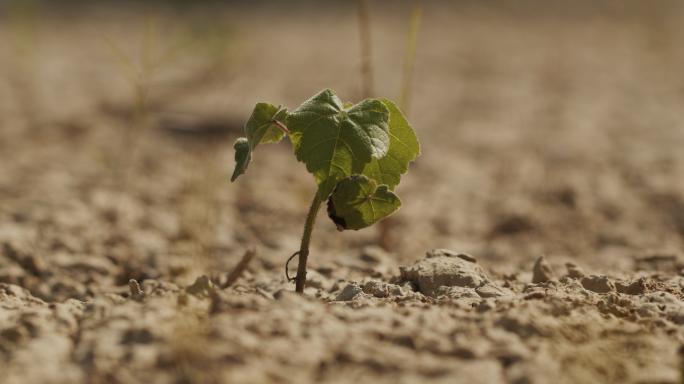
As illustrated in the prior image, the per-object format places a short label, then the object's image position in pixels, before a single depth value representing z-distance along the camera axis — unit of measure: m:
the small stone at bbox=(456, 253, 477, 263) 0.75
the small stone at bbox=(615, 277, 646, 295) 0.71
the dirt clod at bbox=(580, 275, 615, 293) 0.71
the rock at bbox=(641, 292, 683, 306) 0.69
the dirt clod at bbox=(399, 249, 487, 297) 0.72
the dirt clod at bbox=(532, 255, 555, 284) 0.74
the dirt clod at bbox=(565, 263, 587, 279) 0.74
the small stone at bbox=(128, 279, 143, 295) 0.71
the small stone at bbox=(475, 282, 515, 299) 0.70
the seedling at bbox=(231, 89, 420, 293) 0.67
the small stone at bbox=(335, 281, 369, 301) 0.70
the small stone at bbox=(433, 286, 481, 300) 0.70
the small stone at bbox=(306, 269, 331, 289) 0.75
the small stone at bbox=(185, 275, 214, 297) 0.68
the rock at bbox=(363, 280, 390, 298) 0.70
